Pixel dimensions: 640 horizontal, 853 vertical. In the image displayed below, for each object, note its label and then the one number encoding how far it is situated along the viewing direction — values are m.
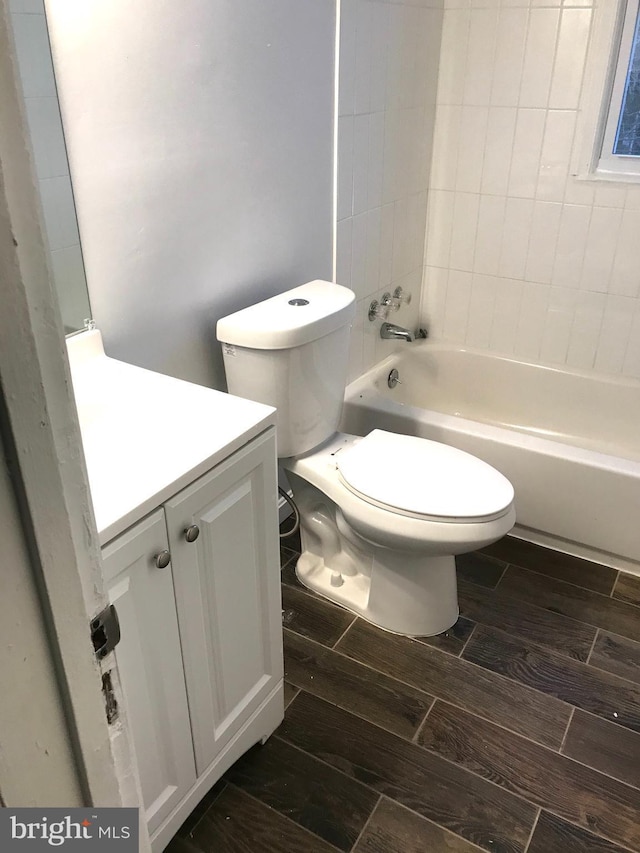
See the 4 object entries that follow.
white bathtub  2.07
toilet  1.65
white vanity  1.06
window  2.17
